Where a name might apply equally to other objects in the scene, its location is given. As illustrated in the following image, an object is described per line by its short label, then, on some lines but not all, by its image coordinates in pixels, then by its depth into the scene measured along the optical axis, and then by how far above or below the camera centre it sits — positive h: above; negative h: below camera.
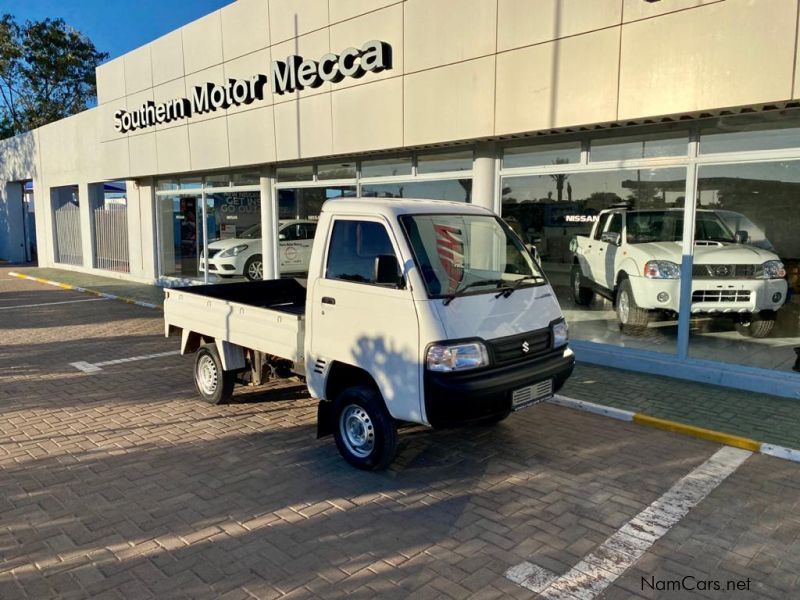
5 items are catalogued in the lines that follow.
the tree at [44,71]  35.09 +10.41
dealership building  6.53 +1.57
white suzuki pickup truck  4.20 -0.68
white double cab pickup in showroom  7.26 -0.38
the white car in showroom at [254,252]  12.38 -0.33
